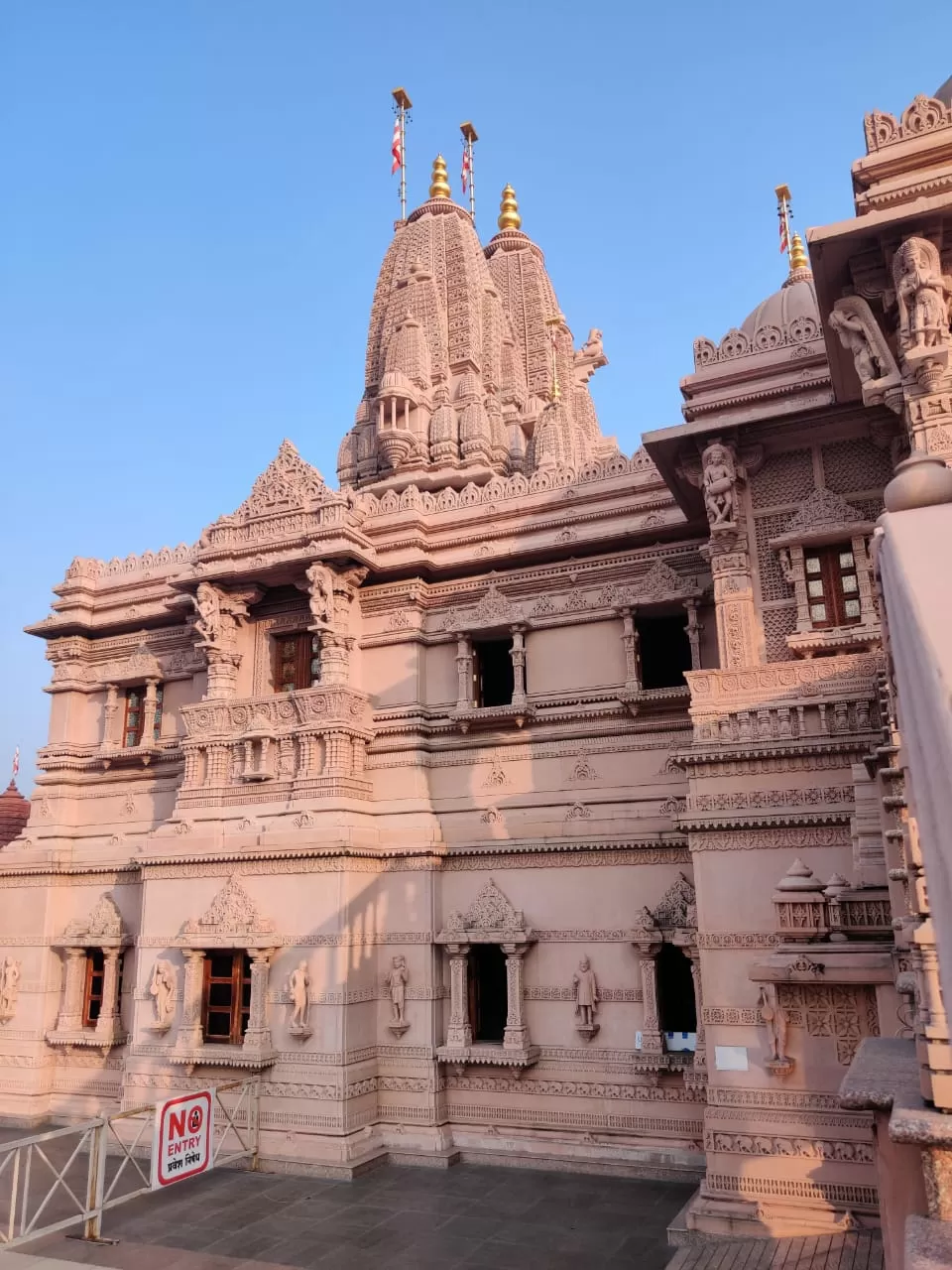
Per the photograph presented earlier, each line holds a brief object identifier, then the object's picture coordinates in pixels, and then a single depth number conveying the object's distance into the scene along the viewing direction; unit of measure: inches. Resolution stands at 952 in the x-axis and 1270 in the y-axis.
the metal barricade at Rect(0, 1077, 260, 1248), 402.3
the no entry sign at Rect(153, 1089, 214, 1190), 425.4
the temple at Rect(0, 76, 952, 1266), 371.2
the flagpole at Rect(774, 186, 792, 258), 685.3
